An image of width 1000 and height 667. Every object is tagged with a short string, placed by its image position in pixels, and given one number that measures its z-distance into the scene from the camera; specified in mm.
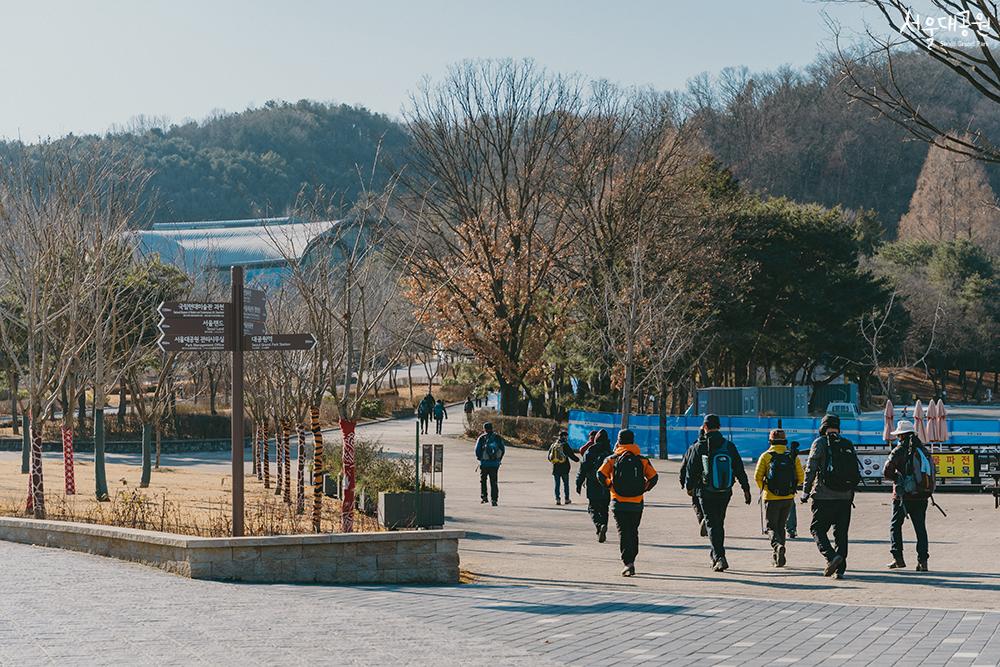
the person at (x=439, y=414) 49562
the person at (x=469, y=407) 55269
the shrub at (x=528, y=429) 45500
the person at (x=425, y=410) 50594
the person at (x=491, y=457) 24984
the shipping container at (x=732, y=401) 46031
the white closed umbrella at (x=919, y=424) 32172
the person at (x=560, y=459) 25141
